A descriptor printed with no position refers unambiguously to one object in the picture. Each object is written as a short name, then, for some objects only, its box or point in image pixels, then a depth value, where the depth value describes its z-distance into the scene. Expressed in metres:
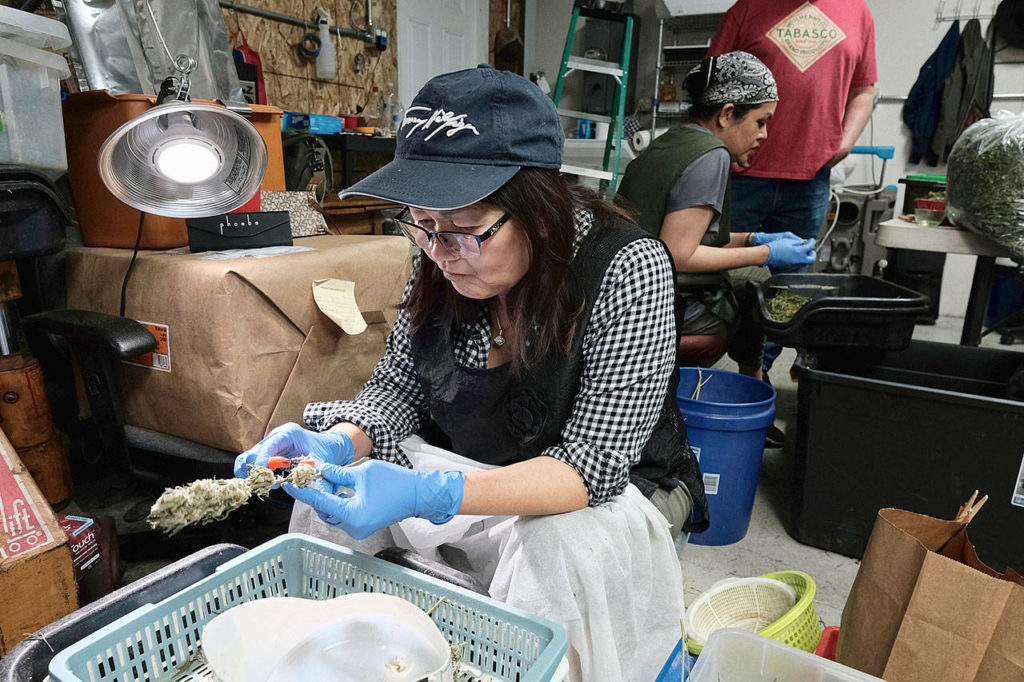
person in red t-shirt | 2.32
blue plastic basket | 0.66
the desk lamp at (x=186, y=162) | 1.22
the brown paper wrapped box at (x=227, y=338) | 1.30
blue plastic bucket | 1.68
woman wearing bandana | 1.77
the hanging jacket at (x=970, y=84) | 4.29
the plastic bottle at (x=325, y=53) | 3.51
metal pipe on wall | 3.04
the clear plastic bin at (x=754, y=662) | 0.72
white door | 4.25
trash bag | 1.57
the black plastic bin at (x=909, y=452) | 1.51
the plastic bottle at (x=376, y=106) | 3.81
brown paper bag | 0.72
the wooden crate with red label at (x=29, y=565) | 1.01
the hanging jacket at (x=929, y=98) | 4.40
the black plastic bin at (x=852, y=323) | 1.65
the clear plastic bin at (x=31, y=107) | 1.19
